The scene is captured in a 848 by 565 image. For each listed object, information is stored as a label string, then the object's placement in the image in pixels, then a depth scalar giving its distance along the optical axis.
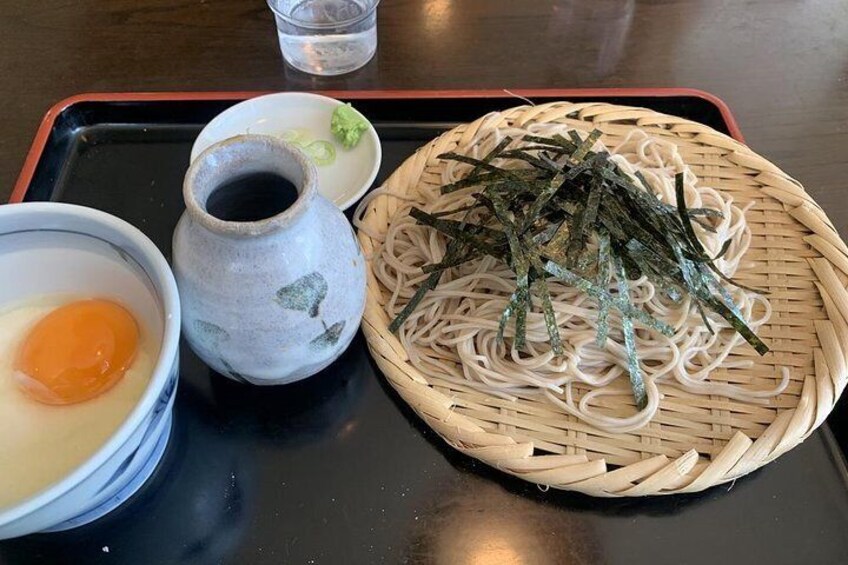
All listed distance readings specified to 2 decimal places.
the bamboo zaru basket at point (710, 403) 0.27
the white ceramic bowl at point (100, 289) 0.21
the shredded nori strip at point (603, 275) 0.29
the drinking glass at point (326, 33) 0.43
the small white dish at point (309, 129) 0.37
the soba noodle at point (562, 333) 0.29
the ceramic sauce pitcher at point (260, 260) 0.23
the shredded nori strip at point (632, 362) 0.29
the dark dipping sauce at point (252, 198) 0.25
